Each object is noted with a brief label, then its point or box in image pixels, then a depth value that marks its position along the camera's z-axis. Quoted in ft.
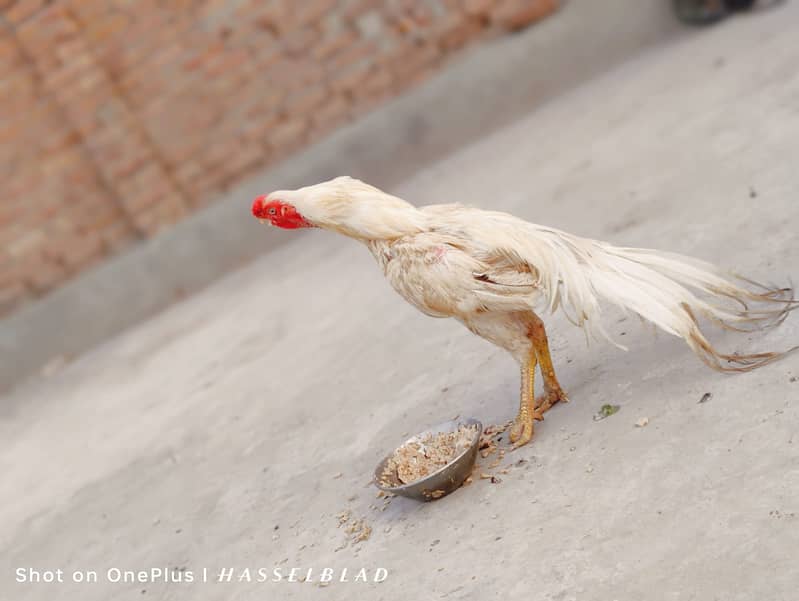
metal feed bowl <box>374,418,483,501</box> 11.40
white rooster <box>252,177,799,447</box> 11.00
